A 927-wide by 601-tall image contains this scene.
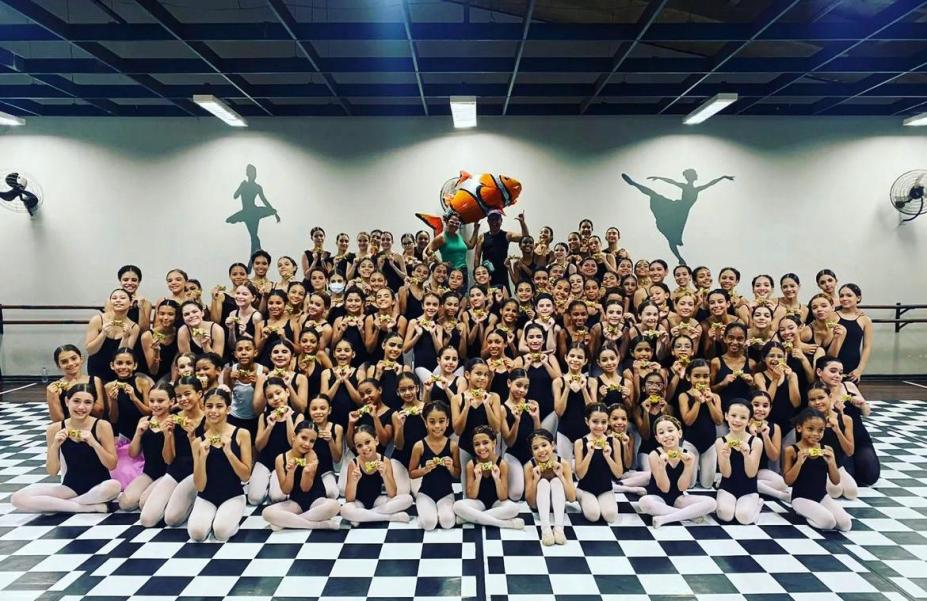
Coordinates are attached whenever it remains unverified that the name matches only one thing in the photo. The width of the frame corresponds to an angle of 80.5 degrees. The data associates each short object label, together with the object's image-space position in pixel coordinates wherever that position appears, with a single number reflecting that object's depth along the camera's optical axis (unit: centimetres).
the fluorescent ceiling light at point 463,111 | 746
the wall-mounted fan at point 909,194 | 919
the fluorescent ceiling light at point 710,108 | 748
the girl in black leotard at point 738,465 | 427
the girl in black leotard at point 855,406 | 473
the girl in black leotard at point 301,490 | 407
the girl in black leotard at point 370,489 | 413
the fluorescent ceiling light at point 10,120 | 833
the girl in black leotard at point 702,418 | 479
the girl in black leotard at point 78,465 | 432
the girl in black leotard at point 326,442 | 429
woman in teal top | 723
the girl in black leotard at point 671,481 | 419
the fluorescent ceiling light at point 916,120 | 867
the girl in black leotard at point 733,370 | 505
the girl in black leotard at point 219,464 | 408
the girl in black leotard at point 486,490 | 409
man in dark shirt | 786
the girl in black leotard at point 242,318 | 568
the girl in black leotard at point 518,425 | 454
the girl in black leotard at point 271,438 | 440
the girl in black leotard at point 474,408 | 456
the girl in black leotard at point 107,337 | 531
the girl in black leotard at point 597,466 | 425
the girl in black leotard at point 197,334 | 534
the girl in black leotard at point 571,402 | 488
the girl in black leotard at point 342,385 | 498
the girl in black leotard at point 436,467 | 414
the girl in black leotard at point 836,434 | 452
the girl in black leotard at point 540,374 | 502
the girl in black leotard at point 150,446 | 438
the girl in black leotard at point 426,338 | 565
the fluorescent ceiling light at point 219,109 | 732
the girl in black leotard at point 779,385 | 496
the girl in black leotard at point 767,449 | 438
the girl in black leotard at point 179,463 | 416
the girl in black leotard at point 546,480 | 412
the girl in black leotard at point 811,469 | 420
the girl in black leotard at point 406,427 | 443
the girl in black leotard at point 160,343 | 541
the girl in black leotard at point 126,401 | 471
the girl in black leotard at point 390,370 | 498
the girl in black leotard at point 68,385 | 464
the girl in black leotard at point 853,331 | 567
